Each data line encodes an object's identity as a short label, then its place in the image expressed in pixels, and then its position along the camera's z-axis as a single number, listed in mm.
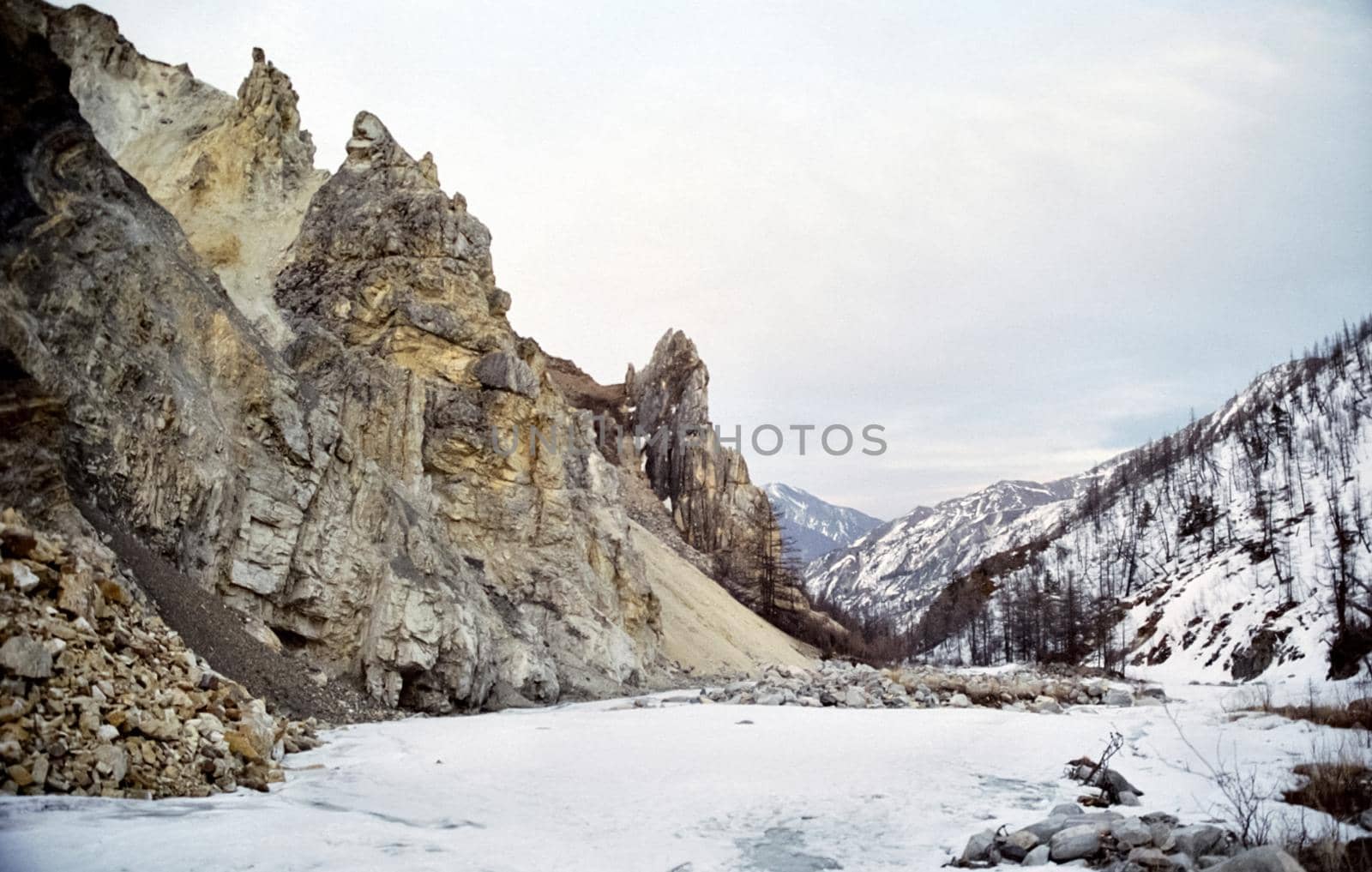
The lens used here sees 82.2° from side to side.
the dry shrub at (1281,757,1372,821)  7031
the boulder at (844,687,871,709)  19469
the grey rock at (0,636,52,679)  6207
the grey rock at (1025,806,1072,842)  6595
